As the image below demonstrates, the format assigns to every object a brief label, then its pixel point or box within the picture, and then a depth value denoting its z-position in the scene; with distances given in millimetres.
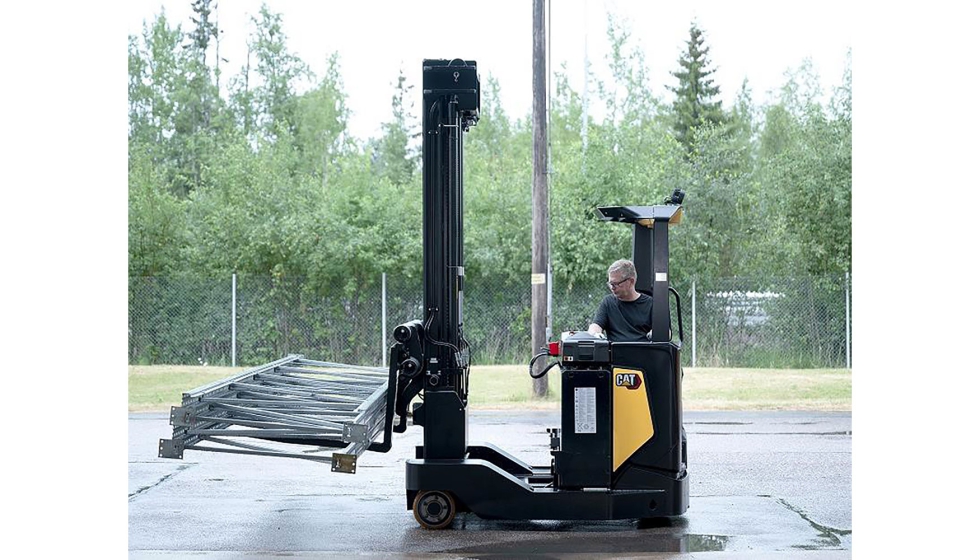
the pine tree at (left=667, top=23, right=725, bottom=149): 35681
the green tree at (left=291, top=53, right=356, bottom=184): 30688
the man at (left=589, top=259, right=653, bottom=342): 8492
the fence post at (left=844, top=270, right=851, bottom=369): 21938
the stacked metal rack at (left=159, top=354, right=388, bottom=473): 7590
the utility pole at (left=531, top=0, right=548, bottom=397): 17422
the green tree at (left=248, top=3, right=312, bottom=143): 31797
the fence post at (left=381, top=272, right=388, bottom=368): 22020
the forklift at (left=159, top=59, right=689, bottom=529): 8125
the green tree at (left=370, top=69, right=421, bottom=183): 31512
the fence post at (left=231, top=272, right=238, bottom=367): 22344
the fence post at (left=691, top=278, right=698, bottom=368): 22000
